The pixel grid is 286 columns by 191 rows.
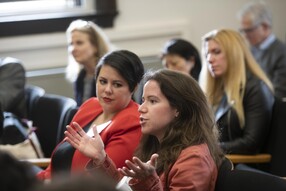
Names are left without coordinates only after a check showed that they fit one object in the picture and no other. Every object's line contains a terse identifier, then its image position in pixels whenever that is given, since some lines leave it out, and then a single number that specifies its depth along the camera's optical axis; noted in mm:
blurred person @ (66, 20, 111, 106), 7434
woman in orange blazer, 3797
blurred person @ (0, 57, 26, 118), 6496
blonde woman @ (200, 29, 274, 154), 6055
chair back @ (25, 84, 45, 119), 7020
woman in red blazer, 4590
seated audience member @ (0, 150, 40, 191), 1538
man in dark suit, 8500
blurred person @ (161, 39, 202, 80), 7312
